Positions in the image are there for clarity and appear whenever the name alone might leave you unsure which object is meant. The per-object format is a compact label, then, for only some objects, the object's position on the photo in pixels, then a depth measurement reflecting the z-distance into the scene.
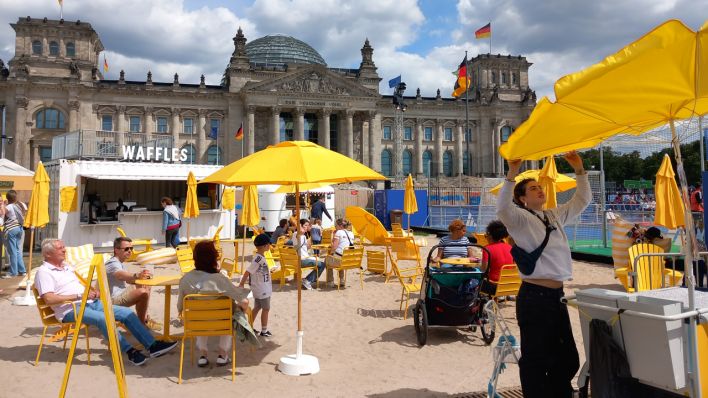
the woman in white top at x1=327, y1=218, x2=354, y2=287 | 10.07
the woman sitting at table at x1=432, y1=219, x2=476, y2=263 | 7.45
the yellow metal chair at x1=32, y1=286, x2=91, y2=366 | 5.37
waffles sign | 19.57
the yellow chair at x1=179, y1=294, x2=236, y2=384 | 4.88
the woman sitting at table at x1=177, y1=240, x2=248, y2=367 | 5.11
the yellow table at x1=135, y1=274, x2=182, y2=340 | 5.73
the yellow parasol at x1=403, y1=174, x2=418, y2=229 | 16.16
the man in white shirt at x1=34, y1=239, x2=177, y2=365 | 5.35
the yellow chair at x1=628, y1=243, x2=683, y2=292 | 6.05
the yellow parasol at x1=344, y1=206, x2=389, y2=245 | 14.05
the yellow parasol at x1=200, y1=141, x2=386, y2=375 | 5.02
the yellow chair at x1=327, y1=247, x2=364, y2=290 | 9.68
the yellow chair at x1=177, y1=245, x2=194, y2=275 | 8.65
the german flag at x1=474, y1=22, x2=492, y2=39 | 39.69
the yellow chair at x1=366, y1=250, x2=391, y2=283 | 10.59
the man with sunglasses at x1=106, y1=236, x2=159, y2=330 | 5.95
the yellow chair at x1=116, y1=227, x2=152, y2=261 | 11.29
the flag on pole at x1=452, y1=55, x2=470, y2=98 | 34.69
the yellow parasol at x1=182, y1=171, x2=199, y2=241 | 13.04
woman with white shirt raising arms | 3.20
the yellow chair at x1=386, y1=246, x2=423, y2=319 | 7.51
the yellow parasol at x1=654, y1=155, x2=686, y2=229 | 8.26
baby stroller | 5.98
